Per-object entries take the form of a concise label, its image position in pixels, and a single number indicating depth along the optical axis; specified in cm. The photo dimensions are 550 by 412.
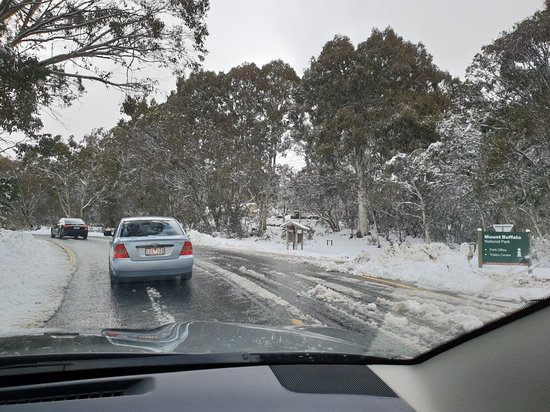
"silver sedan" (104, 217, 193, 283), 938
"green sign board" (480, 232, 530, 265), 1107
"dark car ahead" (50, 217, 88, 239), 3331
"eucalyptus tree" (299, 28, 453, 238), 2436
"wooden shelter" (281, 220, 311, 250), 2450
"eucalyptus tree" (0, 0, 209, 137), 1257
